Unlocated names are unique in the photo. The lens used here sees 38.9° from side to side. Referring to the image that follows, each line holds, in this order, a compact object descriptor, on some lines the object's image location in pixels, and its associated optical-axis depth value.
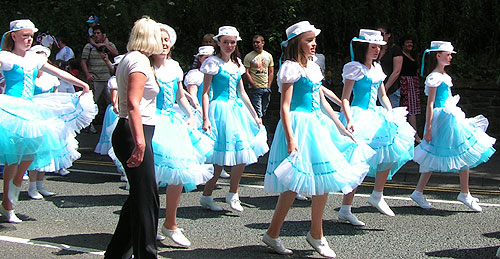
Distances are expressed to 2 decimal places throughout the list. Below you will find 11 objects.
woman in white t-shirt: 5.25
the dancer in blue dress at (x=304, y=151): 5.95
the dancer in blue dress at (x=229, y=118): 8.32
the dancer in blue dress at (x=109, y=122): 9.81
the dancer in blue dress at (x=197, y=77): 9.54
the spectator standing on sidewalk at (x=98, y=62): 15.22
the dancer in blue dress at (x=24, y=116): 7.23
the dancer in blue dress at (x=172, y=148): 6.32
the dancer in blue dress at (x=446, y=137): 8.33
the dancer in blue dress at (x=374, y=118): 7.66
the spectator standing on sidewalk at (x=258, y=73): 13.54
